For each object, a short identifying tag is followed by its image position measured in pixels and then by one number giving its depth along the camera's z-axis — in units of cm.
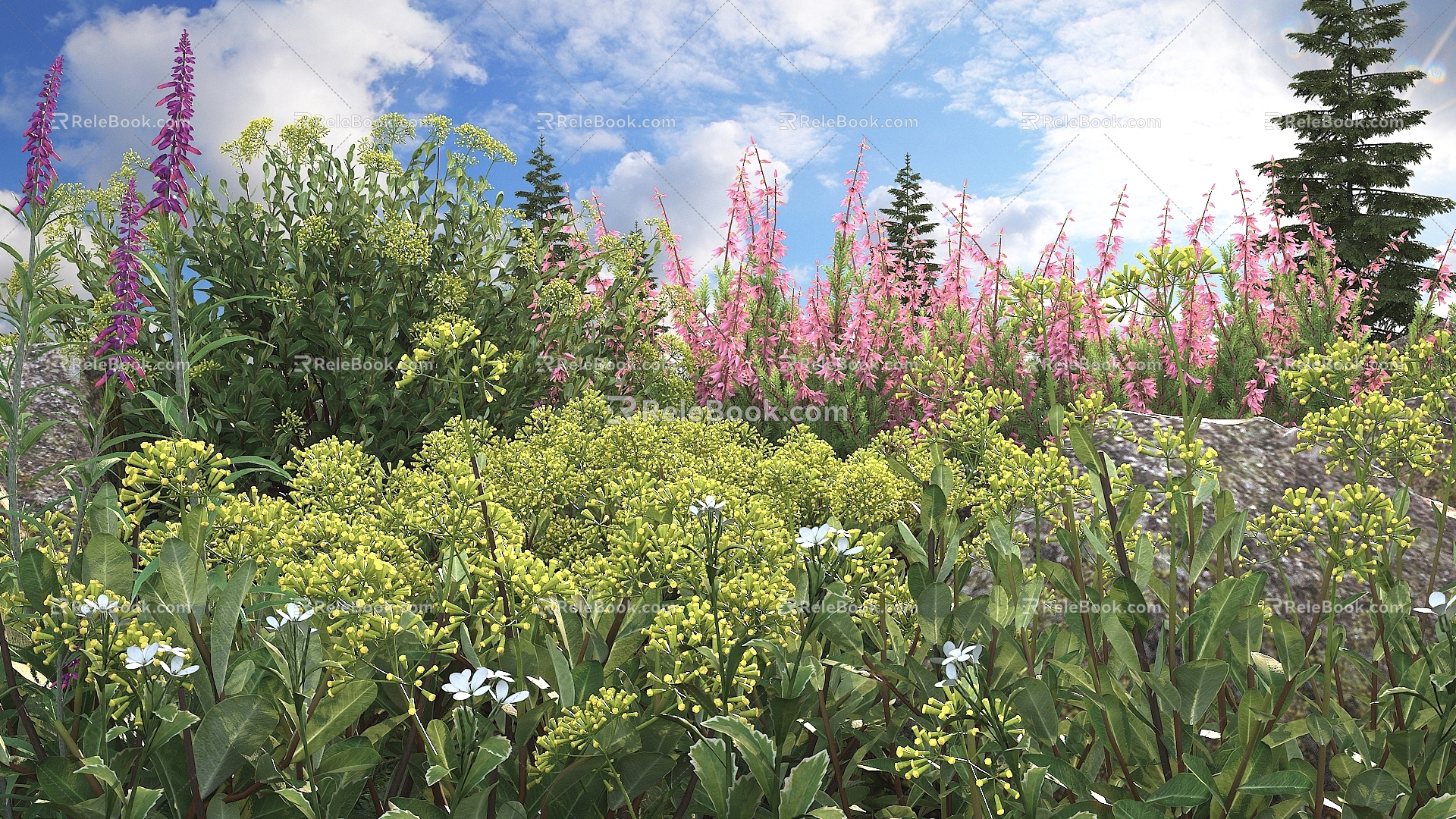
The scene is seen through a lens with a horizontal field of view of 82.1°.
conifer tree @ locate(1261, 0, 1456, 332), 2548
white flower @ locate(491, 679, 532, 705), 125
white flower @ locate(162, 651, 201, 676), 133
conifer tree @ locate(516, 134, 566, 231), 2542
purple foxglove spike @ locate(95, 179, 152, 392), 359
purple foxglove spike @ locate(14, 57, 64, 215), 269
